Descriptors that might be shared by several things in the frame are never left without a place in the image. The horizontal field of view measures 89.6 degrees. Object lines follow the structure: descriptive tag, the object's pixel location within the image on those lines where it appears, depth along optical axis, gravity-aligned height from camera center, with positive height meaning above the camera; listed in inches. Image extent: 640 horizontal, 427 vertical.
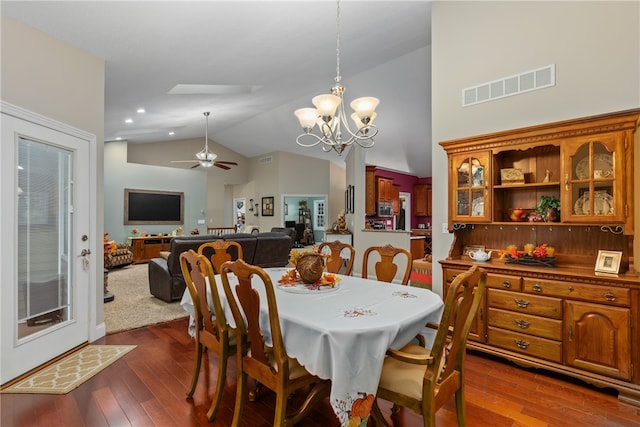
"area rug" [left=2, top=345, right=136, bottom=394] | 93.4 -50.3
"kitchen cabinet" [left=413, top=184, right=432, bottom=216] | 391.9 +18.8
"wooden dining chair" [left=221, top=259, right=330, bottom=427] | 64.2 -31.3
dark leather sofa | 177.0 -27.0
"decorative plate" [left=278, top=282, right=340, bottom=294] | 86.7 -20.4
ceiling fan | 289.4 +50.8
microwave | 328.8 +5.6
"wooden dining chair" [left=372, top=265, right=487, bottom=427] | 57.4 -31.8
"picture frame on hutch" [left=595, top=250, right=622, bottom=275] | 94.6 -14.4
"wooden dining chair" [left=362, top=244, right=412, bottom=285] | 109.8 -17.6
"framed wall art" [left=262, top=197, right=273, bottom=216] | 418.9 +11.0
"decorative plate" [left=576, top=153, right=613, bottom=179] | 97.0 +15.2
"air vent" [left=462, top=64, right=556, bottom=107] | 112.3 +48.1
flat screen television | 337.1 +8.1
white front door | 96.1 -9.7
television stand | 324.5 -33.2
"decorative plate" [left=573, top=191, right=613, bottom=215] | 97.1 +3.2
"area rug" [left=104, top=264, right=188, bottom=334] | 150.5 -50.2
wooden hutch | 90.9 -9.2
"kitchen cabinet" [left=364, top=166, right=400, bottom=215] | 314.5 +23.8
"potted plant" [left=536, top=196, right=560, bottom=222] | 109.5 +2.2
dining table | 58.6 -22.9
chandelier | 101.0 +33.0
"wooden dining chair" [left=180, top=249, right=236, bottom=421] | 80.0 -29.6
